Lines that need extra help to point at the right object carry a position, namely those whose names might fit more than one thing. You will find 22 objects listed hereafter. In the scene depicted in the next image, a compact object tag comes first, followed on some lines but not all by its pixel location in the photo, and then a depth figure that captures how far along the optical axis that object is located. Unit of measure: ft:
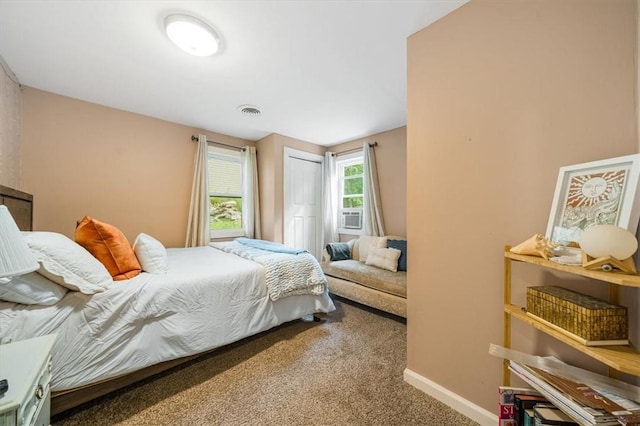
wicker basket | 2.71
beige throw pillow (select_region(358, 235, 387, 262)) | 10.43
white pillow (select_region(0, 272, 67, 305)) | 3.71
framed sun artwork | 2.76
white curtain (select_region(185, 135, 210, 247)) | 10.76
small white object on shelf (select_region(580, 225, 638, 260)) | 2.48
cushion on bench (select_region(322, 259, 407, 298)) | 8.20
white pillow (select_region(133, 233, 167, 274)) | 5.87
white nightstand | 2.30
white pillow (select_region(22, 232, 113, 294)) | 3.97
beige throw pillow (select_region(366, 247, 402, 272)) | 9.41
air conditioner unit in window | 13.20
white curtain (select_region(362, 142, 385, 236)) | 11.80
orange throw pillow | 5.16
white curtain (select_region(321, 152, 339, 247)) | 13.79
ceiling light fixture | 4.91
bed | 4.03
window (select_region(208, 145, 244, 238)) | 11.90
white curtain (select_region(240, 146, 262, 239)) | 12.69
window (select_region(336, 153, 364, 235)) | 13.28
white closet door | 12.76
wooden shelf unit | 2.32
